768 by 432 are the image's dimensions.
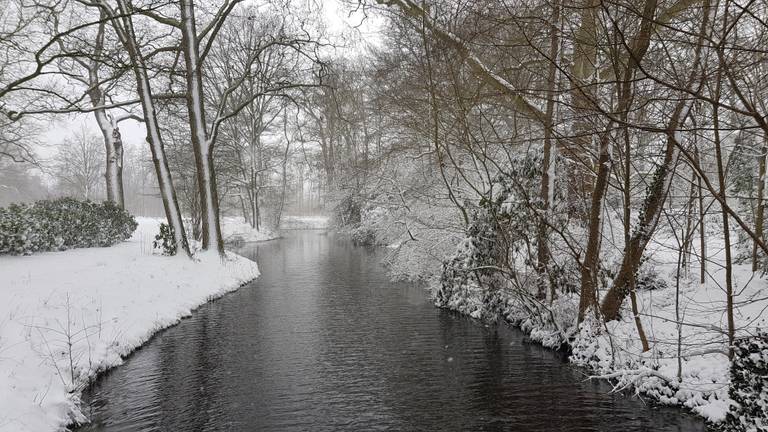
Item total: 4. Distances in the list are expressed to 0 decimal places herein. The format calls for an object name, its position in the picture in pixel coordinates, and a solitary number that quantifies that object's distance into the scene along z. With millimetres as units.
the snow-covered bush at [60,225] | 9940
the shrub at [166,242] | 13148
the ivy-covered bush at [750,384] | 3941
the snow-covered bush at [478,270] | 9008
